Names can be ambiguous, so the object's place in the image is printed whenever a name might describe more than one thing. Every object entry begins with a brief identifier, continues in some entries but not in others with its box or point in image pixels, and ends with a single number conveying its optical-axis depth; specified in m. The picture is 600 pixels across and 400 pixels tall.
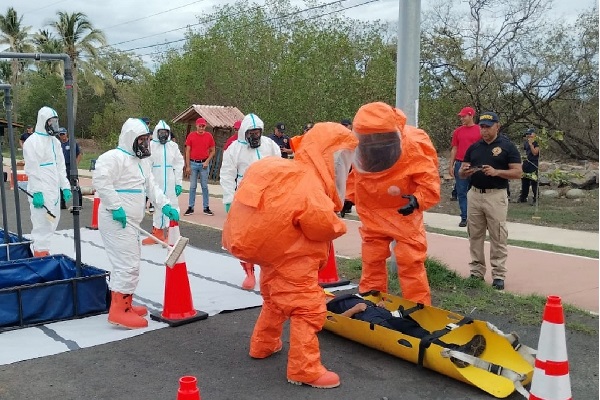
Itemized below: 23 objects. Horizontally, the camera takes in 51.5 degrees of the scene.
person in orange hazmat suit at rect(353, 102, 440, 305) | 5.29
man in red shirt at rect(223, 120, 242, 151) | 8.79
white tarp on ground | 5.16
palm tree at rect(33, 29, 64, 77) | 42.62
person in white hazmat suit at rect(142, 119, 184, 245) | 9.40
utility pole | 6.95
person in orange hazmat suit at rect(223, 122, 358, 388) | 4.08
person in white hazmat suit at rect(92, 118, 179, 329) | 5.41
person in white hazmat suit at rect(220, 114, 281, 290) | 7.07
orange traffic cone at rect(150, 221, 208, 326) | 5.67
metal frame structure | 5.69
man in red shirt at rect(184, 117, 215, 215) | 12.63
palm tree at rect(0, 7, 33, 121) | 44.88
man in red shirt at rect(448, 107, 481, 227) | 9.95
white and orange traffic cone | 3.35
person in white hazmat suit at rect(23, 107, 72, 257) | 8.03
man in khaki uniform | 6.67
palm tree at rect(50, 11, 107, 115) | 42.44
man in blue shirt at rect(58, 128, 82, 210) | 13.54
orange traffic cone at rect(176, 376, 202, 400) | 2.73
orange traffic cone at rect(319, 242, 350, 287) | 7.07
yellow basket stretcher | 4.17
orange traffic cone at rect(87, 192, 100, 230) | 10.88
